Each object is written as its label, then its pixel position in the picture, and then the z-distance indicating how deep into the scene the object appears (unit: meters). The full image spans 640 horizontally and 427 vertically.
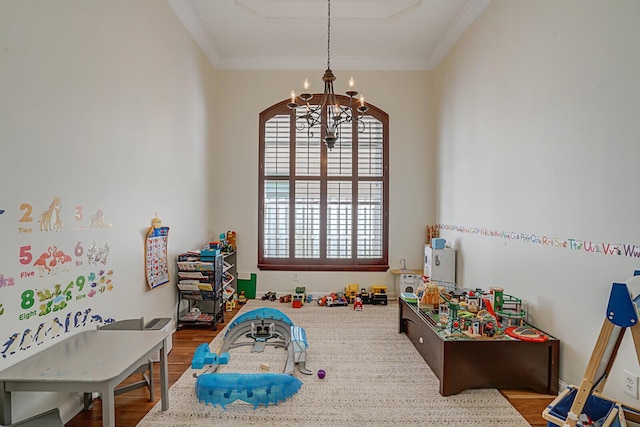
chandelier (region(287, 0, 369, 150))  2.88
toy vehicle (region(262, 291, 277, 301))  5.09
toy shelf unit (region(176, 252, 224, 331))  3.78
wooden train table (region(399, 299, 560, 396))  2.42
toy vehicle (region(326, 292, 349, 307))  4.79
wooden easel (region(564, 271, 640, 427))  1.59
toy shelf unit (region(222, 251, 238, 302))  4.46
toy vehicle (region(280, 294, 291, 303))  4.95
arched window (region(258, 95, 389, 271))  5.31
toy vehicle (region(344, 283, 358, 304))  5.02
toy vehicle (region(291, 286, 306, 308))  4.71
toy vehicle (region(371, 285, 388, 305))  4.88
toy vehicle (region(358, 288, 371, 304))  4.92
